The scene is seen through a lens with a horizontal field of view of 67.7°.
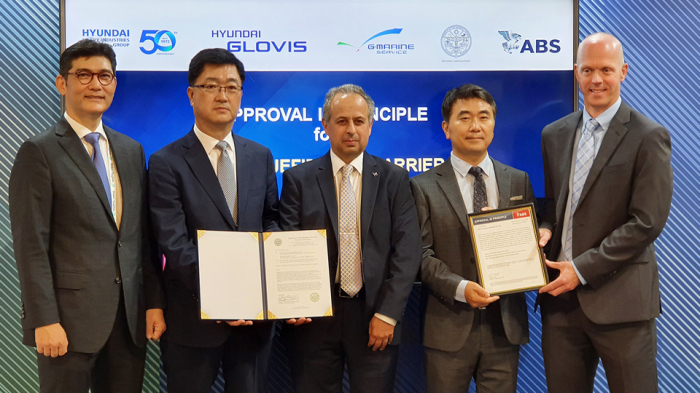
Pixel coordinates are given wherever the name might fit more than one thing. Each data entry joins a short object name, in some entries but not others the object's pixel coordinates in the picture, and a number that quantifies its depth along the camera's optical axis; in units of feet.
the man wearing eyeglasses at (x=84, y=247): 7.52
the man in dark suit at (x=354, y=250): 8.68
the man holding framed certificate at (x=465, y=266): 8.75
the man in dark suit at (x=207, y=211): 8.12
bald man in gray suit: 8.25
